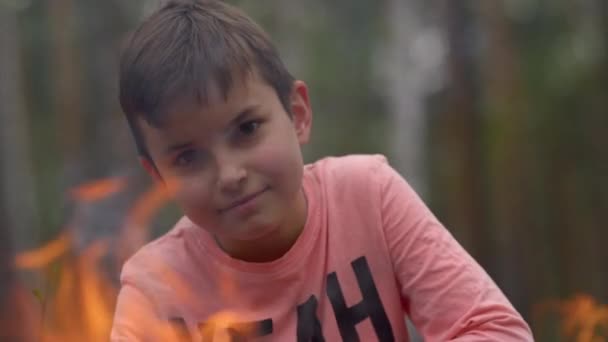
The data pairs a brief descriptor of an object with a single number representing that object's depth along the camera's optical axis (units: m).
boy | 1.28
